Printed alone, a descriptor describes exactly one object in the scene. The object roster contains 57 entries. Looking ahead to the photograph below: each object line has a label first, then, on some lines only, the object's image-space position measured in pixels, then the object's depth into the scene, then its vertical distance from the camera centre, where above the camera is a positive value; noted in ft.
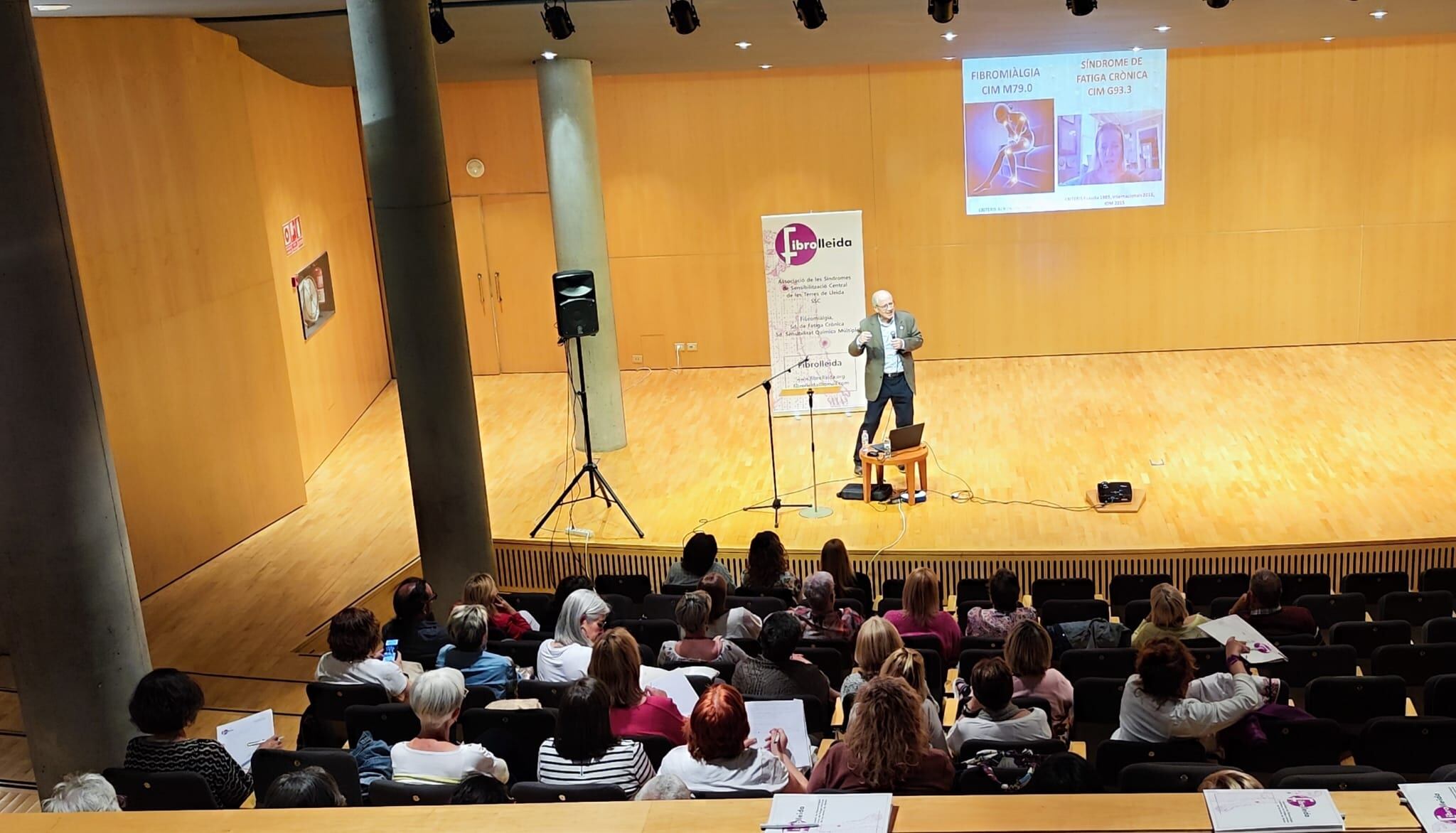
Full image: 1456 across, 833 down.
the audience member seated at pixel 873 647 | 17.51 -6.35
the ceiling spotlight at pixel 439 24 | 31.40 +3.50
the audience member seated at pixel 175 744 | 15.74 -6.28
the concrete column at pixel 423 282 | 25.43 -1.98
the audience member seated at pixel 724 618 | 21.15 -7.12
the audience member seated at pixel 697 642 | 19.57 -6.88
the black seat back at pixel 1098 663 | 19.90 -7.69
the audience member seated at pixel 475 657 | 19.30 -6.77
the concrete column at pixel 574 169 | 37.78 -0.04
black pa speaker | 32.96 -3.19
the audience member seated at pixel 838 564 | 24.45 -7.39
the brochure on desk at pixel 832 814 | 10.51 -5.13
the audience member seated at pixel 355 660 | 18.92 -6.55
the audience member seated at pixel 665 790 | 12.03 -5.48
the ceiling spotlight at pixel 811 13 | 30.81 +3.08
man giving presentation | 34.55 -5.31
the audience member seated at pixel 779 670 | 17.81 -6.69
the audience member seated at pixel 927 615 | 20.89 -7.21
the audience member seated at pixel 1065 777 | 12.41 -5.81
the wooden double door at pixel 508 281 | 48.88 -3.88
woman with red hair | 13.69 -6.01
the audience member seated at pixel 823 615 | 21.06 -7.21
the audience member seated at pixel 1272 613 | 20.88 -7.55
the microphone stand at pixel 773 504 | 32.10 -8.35
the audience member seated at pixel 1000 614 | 21.65 -7.55
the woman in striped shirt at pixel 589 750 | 14.21 -6.07
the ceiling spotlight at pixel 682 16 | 30.45 +3.19
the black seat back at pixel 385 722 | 17.15 -6.75
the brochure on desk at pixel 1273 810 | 9.97 -5.09
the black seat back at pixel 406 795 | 13.66 -6.11
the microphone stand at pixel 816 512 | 33.12 -8.70
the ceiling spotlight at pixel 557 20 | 31.27 +3.39
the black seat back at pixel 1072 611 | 23.13 -8.02
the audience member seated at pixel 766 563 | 24.70 -7.33
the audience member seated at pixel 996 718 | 15.56 -6.60
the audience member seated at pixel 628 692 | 16.14 -6.20
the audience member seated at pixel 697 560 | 24.89 -7.26
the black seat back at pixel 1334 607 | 23.07 -8.25
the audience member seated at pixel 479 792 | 12.26 -5.48
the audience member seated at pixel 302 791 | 12.42 -5.45
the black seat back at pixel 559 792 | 13.35 -6.11
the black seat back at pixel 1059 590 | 25.55 -8.49
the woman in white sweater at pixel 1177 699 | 15.87 -6.70
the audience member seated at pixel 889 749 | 13.28 -5.83
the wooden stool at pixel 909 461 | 32.81 -7.52
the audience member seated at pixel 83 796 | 13.38 -5.77
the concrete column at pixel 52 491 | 18.69 -4.03
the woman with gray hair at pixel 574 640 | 19.22 -6.71
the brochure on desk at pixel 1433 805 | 9.92 -5.11
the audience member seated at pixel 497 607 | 22.11 -7.15
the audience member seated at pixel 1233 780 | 11.03 -5.29
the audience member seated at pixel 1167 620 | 19.98 -7.23
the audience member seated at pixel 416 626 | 21.38 -6.99
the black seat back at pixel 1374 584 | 25.00 -8.61
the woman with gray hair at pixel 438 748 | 14.73 -6.15
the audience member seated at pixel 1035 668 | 17.31 -6.71
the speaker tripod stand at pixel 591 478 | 31.96 -7.38
